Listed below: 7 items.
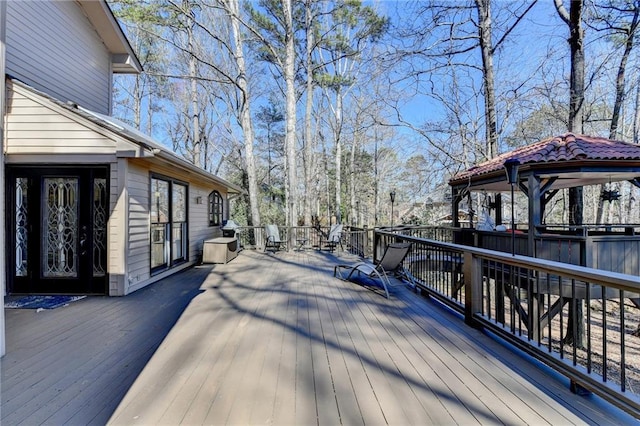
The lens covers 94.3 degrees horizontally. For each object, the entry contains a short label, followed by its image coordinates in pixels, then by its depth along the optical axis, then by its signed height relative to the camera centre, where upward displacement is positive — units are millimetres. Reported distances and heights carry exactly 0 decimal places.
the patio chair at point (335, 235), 9664 -705
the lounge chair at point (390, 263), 4805 -832
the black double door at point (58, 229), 4465 -207
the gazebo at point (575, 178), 4773 +632
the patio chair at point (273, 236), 9593 -714
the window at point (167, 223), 5570 -165
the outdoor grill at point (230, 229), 8586 -427
